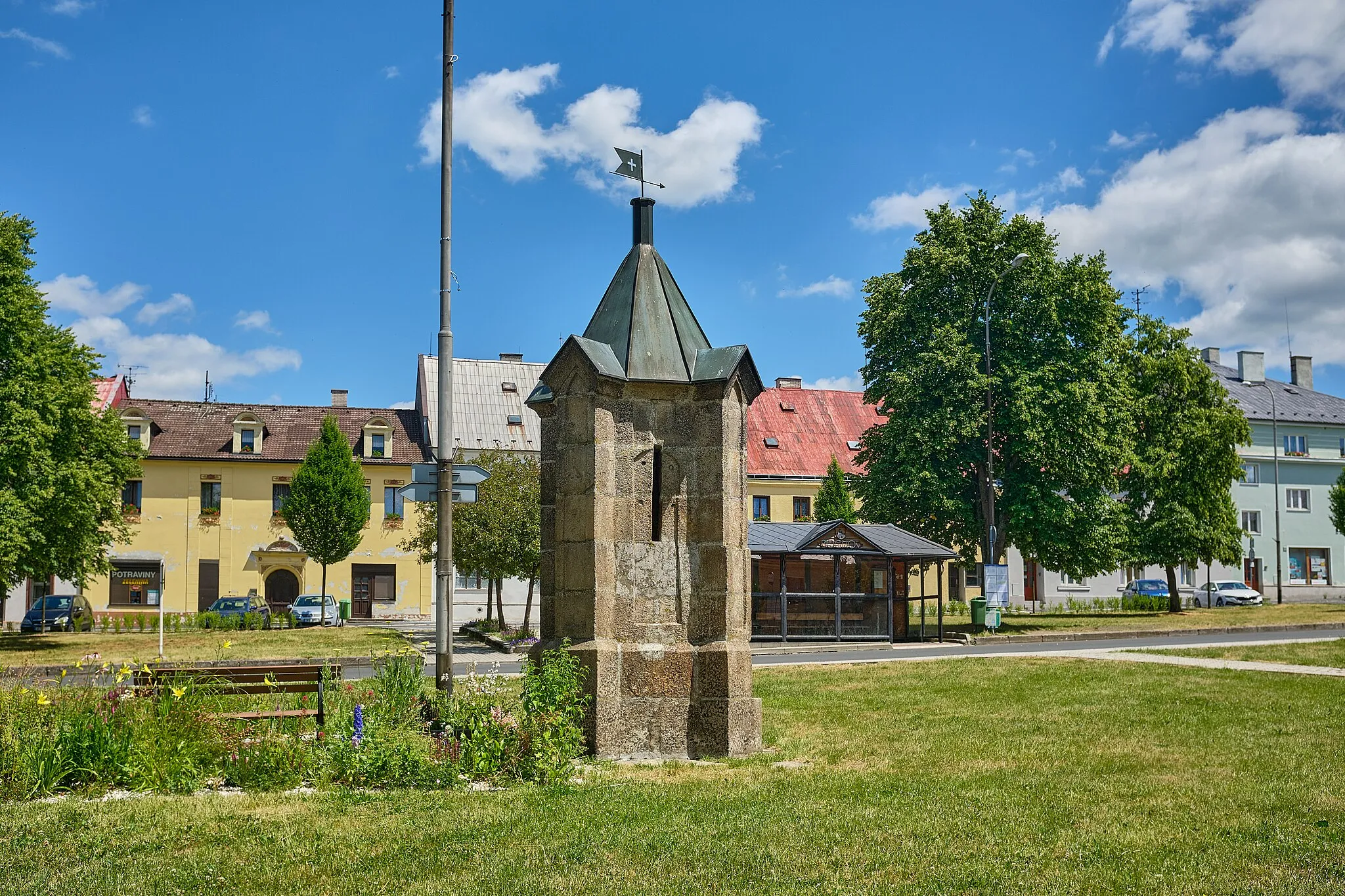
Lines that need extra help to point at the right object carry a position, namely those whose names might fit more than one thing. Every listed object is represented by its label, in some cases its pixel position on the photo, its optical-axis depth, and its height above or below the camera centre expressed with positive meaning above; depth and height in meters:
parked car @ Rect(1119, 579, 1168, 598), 53.39 -2.55
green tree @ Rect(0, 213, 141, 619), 28.83 +2.67
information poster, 30.09 -1.31
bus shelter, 27.53 -1.11
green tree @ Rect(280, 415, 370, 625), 41.44 +1.49
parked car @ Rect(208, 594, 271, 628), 38.26 -2.37
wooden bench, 9.63 -1.32
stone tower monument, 10.24 -0.02
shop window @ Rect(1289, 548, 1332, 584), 60.97 -1.65
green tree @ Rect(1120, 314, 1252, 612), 42.31 +2.96
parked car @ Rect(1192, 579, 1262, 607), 52.19 -2.88
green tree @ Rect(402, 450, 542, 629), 28.55 +0.26
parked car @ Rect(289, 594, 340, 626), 40.41 -2.63
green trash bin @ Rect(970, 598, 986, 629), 31.47 -2.17
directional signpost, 12.01 +0.64
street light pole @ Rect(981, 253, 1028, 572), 30.58 +1.72
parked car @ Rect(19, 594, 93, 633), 38.03 -2.61
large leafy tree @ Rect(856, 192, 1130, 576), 31.23 +4.16
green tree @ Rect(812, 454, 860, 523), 47.31 +1.67
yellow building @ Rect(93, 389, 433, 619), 46.41 +0.92
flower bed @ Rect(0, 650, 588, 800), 8.41 -1.64
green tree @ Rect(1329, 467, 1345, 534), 52.19 +1.50
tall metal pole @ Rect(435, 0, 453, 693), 11.79 +1.54
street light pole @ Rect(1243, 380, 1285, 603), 53.63 -0.72
